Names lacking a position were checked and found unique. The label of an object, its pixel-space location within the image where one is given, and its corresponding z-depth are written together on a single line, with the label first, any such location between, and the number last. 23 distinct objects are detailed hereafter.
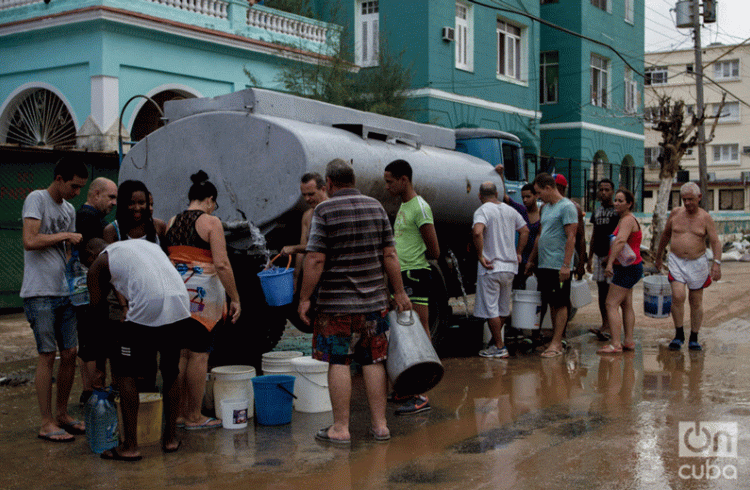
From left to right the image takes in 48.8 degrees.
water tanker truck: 7.54
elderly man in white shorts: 9.12
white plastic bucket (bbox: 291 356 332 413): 6.35
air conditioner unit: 21.56
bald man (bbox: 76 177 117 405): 5.98
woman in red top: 8.95
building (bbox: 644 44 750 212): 50.28
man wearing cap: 9.66
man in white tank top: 5.00
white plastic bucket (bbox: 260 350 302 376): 6.43
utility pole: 25.19
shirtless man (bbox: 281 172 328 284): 6.95
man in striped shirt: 5.49
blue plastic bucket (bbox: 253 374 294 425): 5.91
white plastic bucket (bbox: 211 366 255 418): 5.94
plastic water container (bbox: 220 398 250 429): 5.84
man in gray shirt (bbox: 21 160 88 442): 5.59
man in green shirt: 7.07
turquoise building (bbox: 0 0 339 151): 15.50
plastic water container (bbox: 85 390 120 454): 5.18
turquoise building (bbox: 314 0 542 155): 21.36
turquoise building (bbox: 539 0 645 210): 27.34
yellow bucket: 5.43
